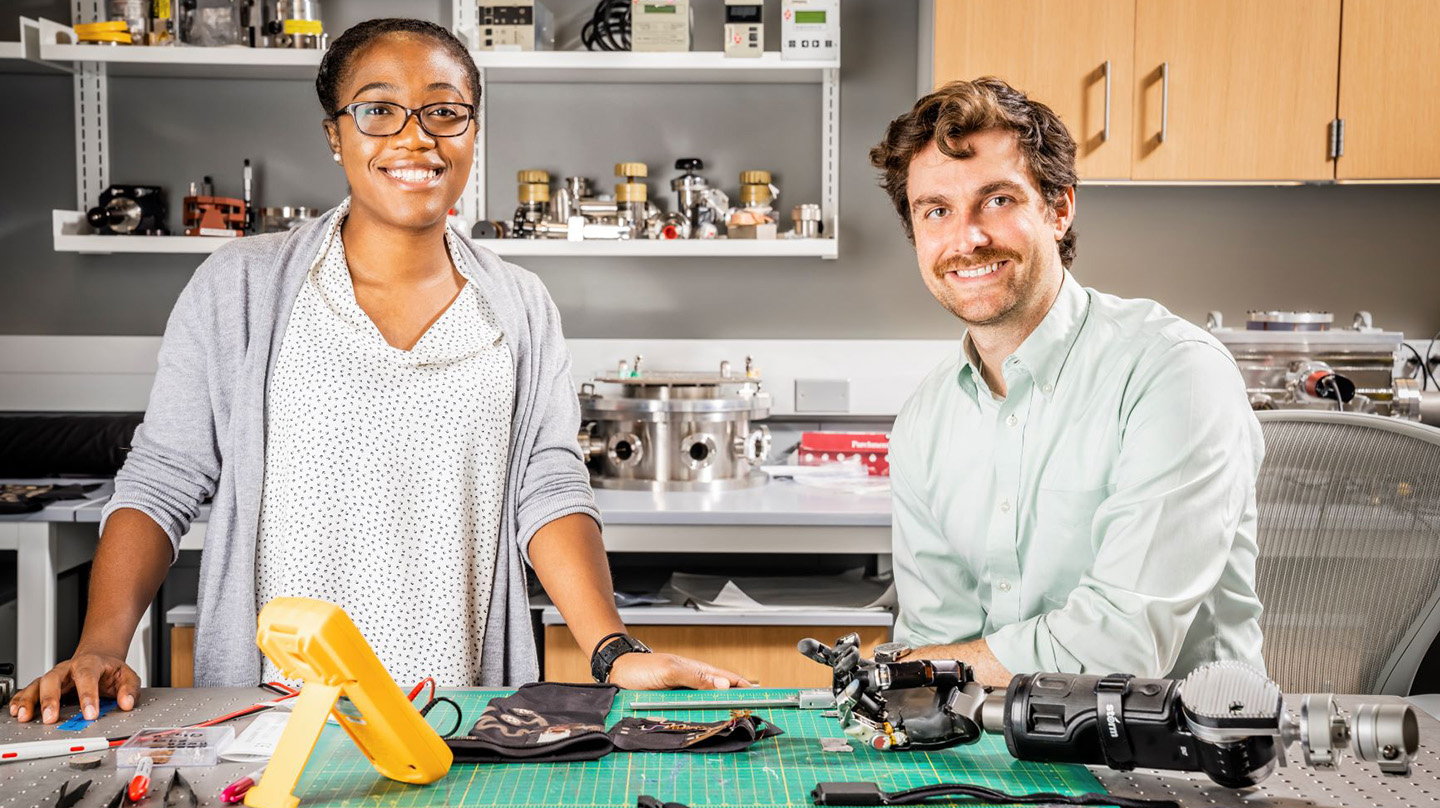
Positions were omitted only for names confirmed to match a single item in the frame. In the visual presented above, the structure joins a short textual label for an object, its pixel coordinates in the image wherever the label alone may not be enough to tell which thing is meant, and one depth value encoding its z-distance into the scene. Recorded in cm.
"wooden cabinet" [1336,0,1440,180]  268
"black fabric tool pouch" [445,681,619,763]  106
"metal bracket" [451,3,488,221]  284
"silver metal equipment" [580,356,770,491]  249
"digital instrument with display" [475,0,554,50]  276
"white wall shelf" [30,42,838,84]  271
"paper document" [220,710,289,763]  106
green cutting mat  98
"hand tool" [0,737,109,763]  106
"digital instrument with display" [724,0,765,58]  275
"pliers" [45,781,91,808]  95
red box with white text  274
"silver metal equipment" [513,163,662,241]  282
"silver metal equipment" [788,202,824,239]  286
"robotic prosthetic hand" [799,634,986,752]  105
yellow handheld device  94
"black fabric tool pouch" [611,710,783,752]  108
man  124
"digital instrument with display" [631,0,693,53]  276
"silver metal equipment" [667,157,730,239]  292
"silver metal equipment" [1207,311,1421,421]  256
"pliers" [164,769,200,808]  96
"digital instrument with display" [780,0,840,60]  274
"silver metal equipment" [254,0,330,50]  274
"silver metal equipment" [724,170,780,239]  284
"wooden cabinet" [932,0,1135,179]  268
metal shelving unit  272
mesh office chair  159
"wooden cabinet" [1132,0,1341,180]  268
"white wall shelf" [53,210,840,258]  276
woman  146
